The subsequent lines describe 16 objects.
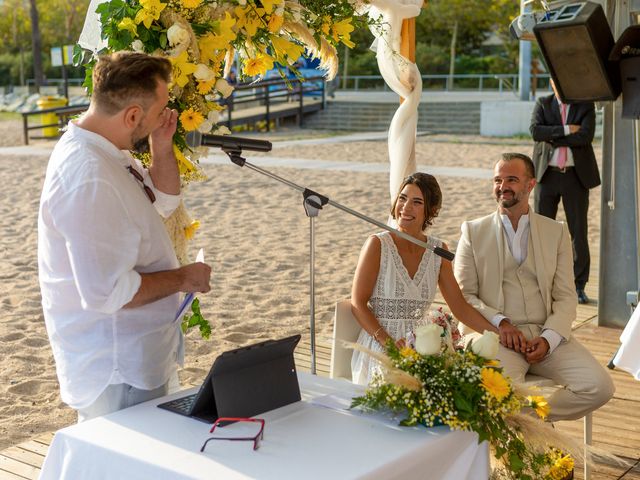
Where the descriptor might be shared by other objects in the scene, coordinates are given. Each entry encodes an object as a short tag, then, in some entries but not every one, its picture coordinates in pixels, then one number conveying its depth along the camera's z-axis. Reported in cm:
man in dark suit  756
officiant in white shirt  272
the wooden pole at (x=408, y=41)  560
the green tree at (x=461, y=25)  3888
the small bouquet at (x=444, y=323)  359
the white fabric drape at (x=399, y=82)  543
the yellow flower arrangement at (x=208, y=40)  323
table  241
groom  441
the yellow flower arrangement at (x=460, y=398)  270
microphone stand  307
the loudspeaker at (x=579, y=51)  540
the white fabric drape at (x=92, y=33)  334
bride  418
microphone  300
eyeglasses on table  253
